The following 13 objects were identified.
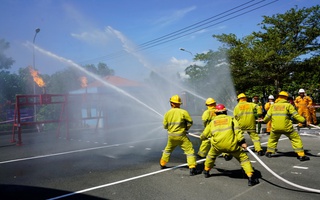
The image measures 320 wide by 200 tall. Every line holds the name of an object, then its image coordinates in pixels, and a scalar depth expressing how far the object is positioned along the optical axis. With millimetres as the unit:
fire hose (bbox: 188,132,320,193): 4160
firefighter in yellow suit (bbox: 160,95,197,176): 5633
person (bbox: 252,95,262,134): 11141
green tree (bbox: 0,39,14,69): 27016
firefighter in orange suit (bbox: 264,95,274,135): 10419
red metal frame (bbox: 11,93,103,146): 11156
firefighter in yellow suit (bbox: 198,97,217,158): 6293
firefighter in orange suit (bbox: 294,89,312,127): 11883
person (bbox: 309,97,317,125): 12268
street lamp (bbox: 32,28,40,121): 16133
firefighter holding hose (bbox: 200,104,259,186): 4625
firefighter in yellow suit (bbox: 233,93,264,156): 7027
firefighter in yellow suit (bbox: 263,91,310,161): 6277
